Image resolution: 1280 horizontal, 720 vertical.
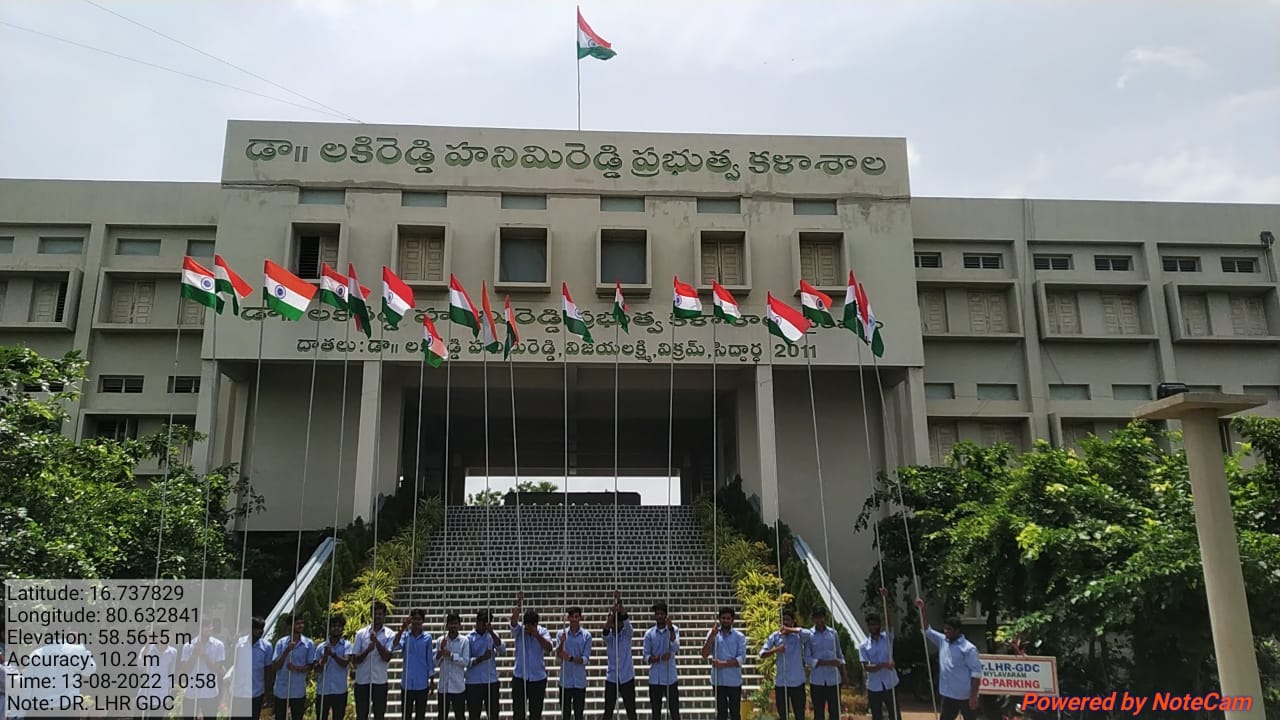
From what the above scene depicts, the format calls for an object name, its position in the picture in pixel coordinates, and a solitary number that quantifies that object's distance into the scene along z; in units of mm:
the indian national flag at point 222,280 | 11469
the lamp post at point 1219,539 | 5824
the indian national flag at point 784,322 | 13094
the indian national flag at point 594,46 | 19000
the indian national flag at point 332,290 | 12461
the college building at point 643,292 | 17547
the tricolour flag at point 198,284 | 11289
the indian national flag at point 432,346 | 14016
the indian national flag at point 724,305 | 13719
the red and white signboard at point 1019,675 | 8453
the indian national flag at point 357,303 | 12688
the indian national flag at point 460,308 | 13766
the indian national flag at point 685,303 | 13945
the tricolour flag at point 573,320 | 14508
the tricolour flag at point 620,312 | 14859
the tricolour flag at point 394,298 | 12883
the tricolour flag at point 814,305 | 13156
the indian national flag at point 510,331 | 14414
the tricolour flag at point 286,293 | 11672
